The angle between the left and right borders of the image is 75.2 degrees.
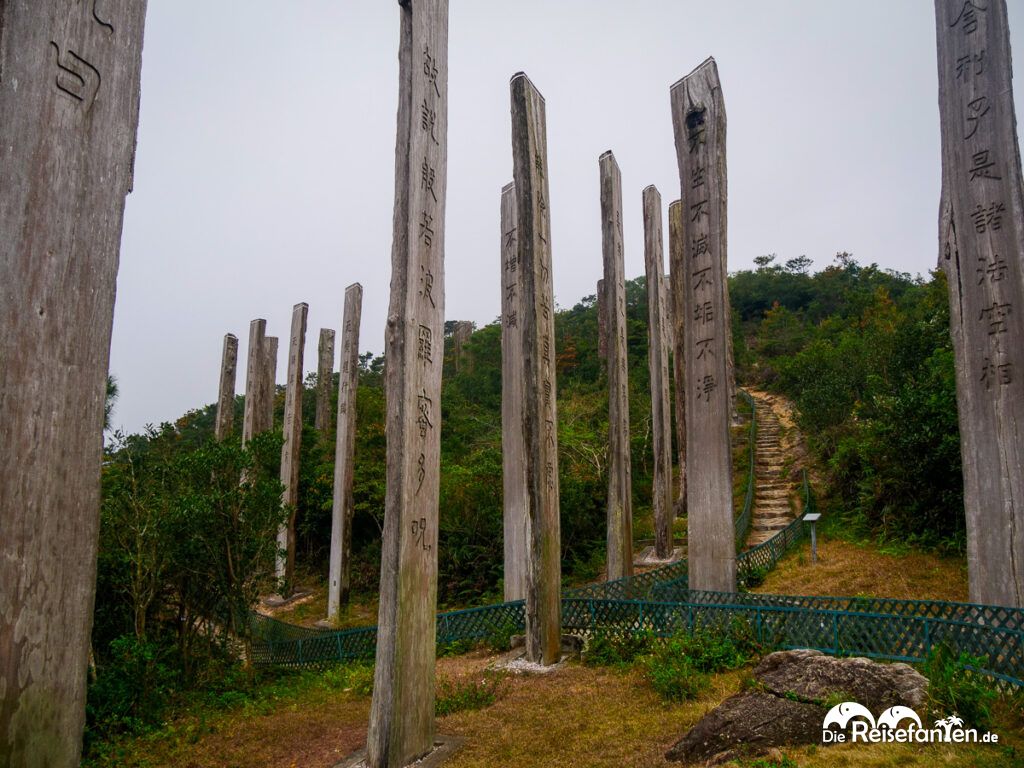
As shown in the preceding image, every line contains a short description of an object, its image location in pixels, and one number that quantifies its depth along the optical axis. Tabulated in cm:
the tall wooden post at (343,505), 1253
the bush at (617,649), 579
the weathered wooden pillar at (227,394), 1657
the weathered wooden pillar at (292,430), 1389
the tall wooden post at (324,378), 1766
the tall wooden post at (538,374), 609
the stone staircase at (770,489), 1240
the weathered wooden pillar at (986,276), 538
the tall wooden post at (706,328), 647
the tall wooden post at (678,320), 1321
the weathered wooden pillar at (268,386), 1529
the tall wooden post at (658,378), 1148
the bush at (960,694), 343
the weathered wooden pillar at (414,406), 378
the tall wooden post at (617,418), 810
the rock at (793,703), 343
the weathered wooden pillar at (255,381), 1501
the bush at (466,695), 506
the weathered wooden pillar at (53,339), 189
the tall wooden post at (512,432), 809
